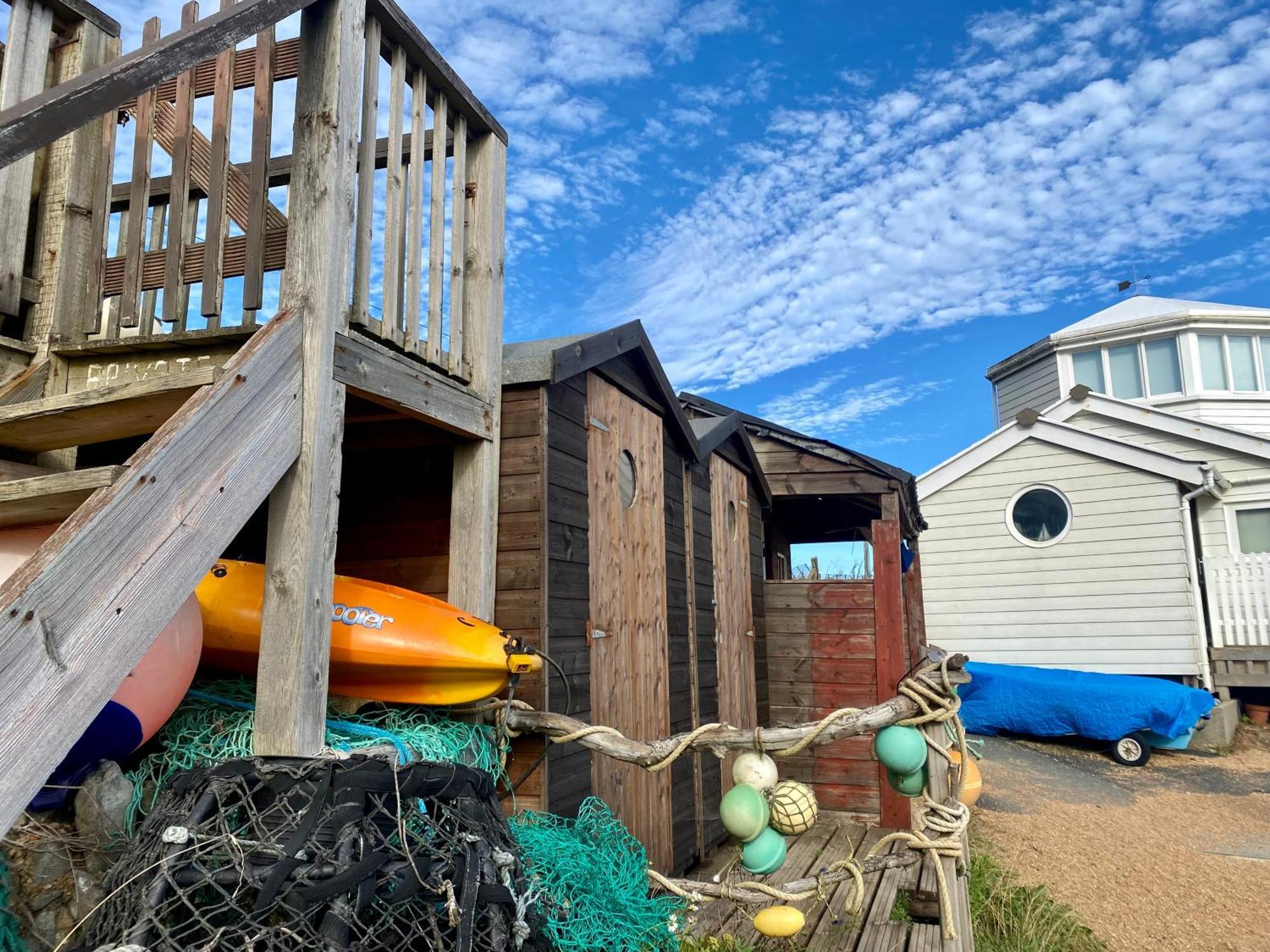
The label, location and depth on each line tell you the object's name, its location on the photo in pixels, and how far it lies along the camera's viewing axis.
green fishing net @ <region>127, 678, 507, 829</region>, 2.78
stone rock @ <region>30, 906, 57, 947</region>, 2.27
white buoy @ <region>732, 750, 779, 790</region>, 3.75
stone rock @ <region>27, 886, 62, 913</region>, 2.29
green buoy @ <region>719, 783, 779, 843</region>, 3.65
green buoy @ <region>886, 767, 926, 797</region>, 3.84
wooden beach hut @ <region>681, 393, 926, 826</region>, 8.26
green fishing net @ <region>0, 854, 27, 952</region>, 2.17
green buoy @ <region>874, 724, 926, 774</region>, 3.72
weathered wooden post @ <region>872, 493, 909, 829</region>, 8.28
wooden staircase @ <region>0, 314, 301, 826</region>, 1.74
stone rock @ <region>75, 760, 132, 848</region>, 2.45
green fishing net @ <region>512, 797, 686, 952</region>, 2.96
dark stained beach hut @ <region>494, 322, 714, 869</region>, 4.21
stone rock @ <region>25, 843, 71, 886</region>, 2.32
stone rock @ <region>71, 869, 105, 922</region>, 2.34
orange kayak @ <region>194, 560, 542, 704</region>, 3.27
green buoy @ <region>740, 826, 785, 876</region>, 3.70
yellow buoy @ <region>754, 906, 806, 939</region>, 3.70
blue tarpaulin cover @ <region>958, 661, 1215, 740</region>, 10.97
